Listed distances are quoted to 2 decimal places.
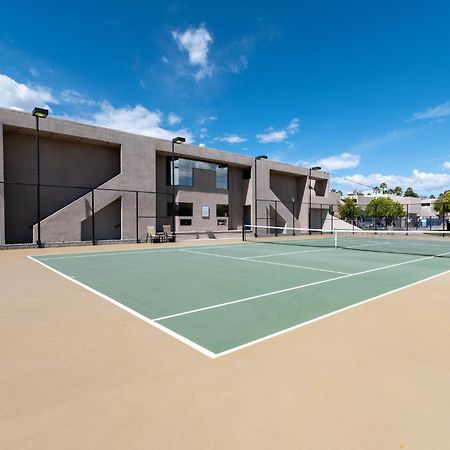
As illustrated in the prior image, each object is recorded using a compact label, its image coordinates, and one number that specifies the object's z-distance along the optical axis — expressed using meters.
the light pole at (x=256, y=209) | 28.27
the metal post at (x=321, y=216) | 36.83
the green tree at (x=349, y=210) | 55.72
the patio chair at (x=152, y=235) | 20.49
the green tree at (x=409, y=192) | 123.43
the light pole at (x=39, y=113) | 14.43
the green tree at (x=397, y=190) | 115.21
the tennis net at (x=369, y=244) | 15.64
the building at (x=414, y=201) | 68.19
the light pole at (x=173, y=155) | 20.39
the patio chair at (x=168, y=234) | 21.25
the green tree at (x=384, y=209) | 55.06
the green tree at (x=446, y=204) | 49.86
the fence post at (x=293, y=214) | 32.94
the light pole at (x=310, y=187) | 33.28
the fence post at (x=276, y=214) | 30.52
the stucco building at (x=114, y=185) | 17.61
